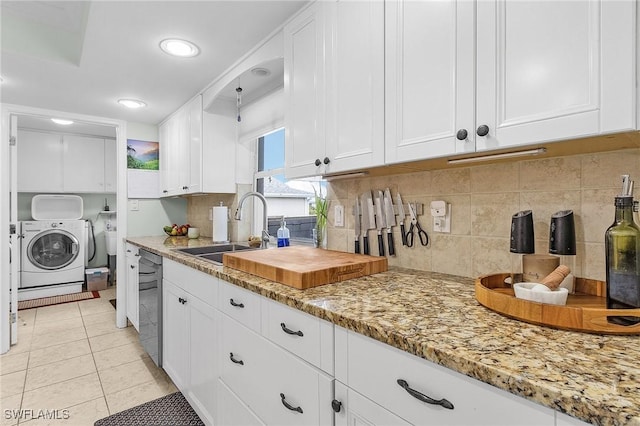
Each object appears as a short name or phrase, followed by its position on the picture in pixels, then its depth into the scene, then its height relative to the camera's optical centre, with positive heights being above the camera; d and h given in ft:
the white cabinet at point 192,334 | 5.25 -2.27
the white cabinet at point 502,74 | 2.37 +1.23
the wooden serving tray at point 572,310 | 2.29 -0.78
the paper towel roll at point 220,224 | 9.07 -0.34
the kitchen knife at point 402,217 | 4.84 -0.08
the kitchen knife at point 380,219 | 5.10 -0.12
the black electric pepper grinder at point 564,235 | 3.06 -0.21
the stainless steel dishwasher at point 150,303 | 7.35 -2.23
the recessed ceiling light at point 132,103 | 9.36 +3.23
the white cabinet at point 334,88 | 4.04 +1.76
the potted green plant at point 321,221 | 6.21 -0.17
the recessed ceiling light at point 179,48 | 6.19 +3.26
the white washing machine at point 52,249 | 14.02 -1.70
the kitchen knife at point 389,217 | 4.98 -0.07
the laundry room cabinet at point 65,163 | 14.19 +2.25
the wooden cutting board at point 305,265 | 3.86 -0.70
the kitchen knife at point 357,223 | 5.43 -0.18
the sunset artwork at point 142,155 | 11.43 +2.07
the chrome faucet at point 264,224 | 6.94 -0.30
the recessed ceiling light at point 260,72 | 7.01 +3.13
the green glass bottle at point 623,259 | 2.51 -0.37
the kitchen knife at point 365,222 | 5.29 -0.16
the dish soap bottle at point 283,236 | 7.22 -0.55
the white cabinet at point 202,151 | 8.97 +1.77
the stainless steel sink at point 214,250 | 7.47 -0.95
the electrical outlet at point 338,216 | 5.84 -0.07
